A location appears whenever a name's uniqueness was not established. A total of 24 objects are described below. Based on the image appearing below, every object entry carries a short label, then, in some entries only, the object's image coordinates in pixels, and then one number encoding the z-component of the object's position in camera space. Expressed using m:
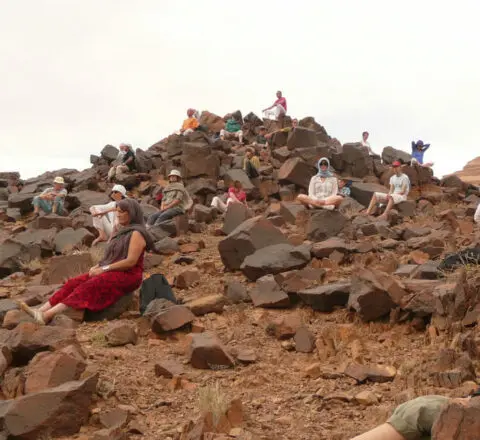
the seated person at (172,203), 13.41
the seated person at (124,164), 21.92
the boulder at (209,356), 5.80
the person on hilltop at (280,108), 24.92
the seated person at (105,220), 12.03
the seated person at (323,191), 12.51
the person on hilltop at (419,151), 21.31
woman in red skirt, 7.33
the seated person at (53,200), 16.78
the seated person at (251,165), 19.12
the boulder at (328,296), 7.38
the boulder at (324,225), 11.80
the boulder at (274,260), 9.04
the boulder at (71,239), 12.47
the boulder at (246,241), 9.81
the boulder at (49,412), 4.34
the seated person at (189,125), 22.11
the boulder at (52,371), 4.86
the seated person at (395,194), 14.95
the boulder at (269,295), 7.84
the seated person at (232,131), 25.83
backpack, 7.59
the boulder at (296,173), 18.44
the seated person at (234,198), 14.98
